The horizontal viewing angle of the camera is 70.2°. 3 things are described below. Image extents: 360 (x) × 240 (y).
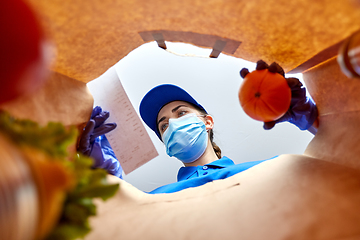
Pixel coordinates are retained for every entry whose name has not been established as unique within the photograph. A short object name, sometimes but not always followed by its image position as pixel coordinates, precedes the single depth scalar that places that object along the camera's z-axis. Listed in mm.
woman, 842
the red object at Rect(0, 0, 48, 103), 350
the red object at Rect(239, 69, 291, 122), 671
